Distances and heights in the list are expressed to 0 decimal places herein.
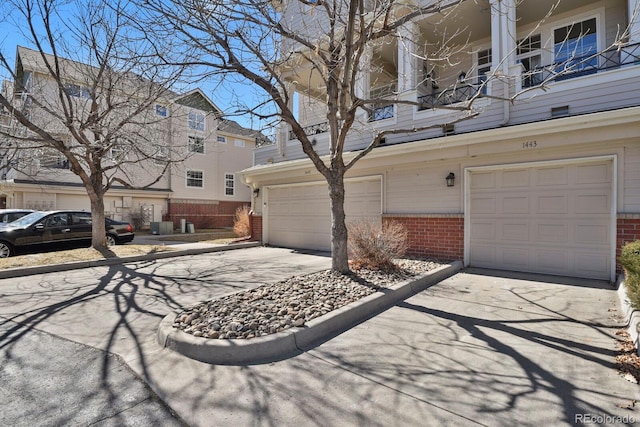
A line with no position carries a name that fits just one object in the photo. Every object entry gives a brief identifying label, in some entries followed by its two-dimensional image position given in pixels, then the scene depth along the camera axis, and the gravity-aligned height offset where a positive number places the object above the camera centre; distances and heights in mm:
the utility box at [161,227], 19366 -1016
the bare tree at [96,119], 9055 +2949
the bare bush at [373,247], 6997 -781
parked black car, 10055 -742
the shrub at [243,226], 15312 -756
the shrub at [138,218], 21141 -532
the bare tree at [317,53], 5738 +2957
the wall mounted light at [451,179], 8430 +796
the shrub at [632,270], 3953 -735
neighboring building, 15859 +1561
